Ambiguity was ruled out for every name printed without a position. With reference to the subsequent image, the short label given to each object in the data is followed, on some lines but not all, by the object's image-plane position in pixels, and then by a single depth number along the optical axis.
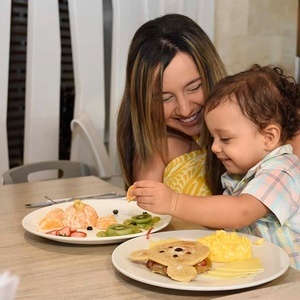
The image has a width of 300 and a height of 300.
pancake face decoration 0.89
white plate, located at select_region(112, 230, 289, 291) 0.86
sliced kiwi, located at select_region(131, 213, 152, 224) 1.24
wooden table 0.88
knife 1.53
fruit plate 1.12
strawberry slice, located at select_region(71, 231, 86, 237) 1.17
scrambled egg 0.99
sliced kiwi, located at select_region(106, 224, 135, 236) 1.15
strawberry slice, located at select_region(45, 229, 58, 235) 1.17
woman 1.65
